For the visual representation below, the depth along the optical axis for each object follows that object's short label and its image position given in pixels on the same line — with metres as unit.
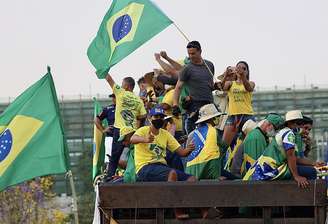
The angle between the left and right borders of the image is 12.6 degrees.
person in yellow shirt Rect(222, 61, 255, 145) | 17.44
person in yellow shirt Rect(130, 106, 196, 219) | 14.55
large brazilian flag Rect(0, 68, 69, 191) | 16.11
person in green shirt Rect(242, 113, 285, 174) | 15.05
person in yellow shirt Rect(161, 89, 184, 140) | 17.79
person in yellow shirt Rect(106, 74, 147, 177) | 17.14
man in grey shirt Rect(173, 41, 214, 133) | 17.52
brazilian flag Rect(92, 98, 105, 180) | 18.14
